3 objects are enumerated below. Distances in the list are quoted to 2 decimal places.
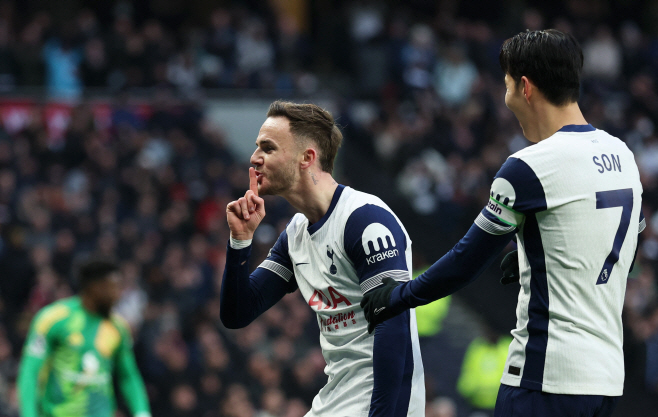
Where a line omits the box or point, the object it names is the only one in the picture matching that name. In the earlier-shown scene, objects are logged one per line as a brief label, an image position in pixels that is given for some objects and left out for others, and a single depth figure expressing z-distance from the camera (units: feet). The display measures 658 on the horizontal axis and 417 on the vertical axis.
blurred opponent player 44.34
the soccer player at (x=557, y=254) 20.11
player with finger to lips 24.03
